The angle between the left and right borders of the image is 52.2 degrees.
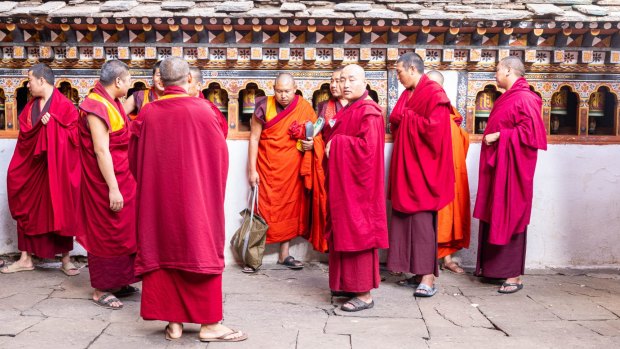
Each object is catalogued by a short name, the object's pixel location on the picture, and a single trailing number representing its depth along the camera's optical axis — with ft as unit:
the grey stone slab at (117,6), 18.13
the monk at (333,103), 17.24
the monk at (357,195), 13.71
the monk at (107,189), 13.58
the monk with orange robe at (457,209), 17.35
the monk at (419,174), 15.01
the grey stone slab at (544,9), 17.97
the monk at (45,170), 16.94
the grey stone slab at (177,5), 18.15
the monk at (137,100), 17.33
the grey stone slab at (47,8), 17.66
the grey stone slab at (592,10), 18.06
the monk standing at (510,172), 15.93
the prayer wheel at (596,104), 19.61
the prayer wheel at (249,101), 19.76
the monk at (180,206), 11.47
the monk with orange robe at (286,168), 17.99
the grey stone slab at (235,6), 17.99
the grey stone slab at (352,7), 18.17
